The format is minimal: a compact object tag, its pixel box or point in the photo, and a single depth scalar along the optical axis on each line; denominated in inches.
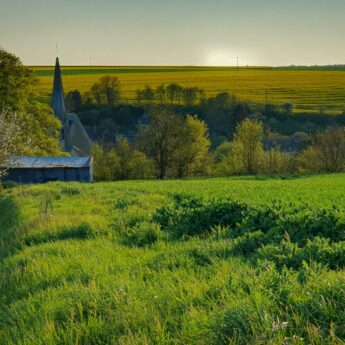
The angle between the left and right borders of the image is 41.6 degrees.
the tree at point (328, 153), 1809.8
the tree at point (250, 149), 1962.4
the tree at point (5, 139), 890.1
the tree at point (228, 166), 1973.4
